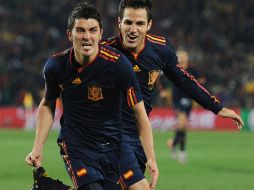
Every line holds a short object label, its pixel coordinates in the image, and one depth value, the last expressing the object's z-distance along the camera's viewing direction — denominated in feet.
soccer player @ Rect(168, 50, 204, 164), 72.87
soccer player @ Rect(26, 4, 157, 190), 26.76
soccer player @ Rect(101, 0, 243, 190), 29.80
